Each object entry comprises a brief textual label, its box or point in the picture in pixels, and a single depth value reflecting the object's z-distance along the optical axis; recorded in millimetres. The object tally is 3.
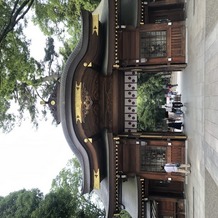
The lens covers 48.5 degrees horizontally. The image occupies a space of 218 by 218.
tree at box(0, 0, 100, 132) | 14308
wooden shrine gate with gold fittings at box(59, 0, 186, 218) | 9677
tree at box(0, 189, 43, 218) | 16234
